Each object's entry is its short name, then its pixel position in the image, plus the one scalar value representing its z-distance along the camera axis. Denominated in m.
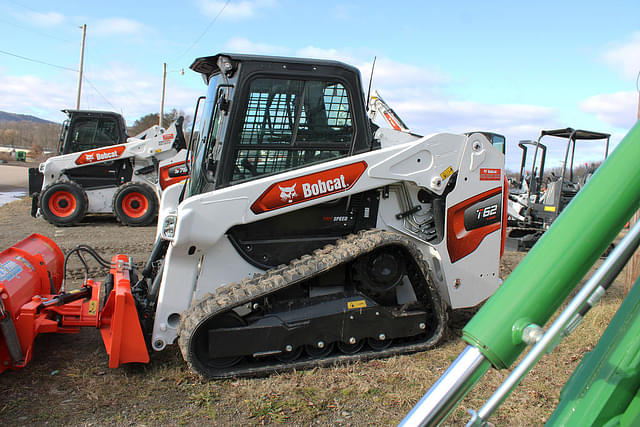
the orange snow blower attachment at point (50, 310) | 3.61
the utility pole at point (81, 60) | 27.75
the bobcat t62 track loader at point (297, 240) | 3.85
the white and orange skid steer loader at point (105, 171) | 11.89
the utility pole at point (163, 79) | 36.16
